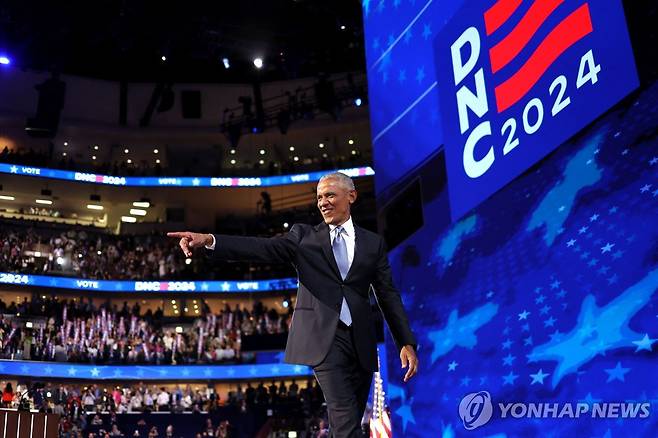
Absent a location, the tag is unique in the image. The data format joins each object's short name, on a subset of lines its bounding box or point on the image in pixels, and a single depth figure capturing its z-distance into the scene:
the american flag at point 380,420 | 7.62
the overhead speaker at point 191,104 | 31.97
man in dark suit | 3.21
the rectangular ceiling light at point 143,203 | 33.00
